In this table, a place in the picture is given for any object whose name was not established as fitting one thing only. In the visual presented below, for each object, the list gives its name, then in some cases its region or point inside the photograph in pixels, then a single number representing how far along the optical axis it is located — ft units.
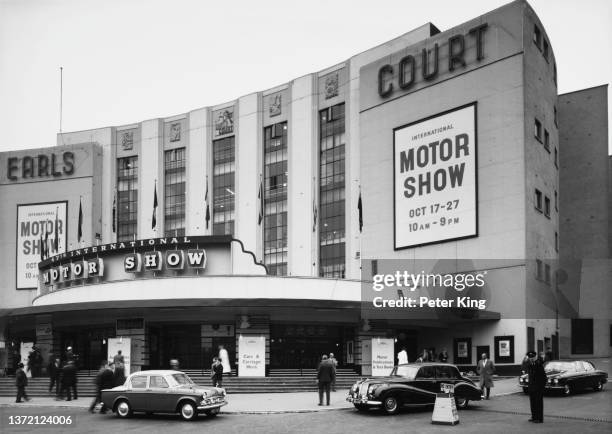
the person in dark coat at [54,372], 110.73
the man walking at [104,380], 89.33
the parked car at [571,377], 97.71
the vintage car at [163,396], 80.07
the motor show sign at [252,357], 121.08
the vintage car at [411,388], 81.76
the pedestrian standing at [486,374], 95.91
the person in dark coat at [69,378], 102.37
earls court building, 137.28
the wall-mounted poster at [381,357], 126.11
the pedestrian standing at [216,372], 102.32
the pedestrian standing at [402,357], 121.04
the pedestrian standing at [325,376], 90.81
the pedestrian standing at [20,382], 104.99
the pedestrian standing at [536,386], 71.26
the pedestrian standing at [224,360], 116.78
